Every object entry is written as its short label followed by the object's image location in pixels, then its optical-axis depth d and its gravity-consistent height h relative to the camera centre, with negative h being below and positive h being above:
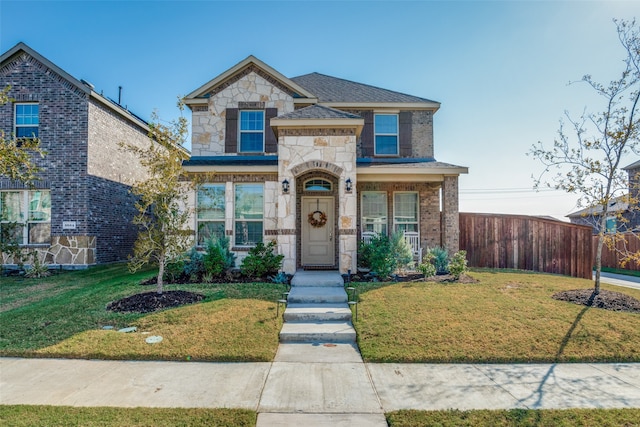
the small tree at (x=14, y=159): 5.78 +1.09
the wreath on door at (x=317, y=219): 11.30 +0.17
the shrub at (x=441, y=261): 10.30 -1.07
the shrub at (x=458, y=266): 9.25 -1.10
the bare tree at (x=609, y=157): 7.54 +1.46
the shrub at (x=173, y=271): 9.20 -1.24
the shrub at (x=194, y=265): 9.59 -1.11
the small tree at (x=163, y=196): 7.55 +0.60
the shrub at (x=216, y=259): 9.26 -0.92
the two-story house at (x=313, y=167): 9.97 +1.70
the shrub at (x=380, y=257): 9.30 -0.88
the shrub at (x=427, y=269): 9.48 -1.20
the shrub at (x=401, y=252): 9.80 -0.77
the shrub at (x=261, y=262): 9.28 -1.00
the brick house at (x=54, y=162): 12.28 +2.16
